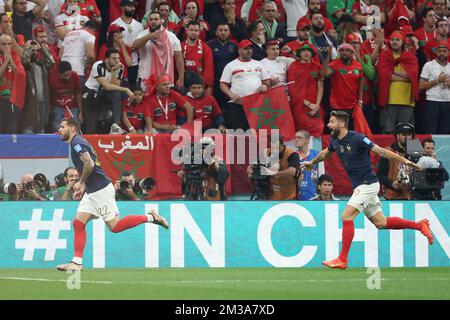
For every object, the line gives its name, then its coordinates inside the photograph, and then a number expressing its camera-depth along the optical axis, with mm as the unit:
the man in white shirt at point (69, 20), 17219
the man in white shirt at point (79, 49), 16969
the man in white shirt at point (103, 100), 16375
